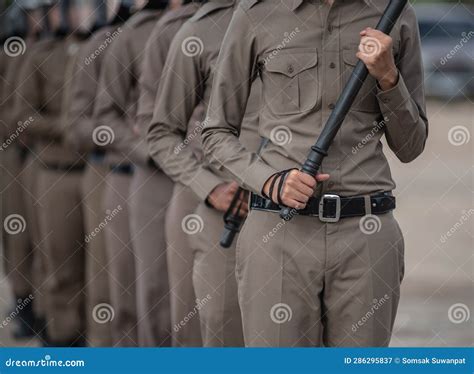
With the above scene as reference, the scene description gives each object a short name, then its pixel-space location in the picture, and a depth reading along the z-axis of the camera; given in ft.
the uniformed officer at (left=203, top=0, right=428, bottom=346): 32.48
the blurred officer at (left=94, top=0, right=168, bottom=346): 45.93
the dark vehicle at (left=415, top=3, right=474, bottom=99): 43.42
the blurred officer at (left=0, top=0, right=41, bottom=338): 51.11
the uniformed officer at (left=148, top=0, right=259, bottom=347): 39.68
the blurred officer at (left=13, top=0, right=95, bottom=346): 50.67
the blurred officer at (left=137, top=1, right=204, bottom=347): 42.22
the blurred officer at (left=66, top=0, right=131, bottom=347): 47.83
